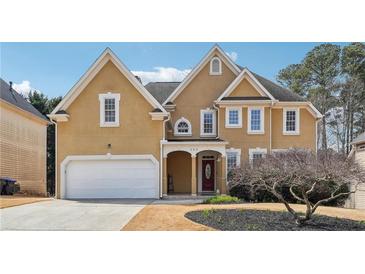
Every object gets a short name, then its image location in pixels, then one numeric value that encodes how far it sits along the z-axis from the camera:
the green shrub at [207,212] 11.43
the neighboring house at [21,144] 16.89
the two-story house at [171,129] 16.80
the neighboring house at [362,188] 15.30
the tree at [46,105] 21.83
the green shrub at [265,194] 14.97
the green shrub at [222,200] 14.80
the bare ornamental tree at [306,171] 10.51
